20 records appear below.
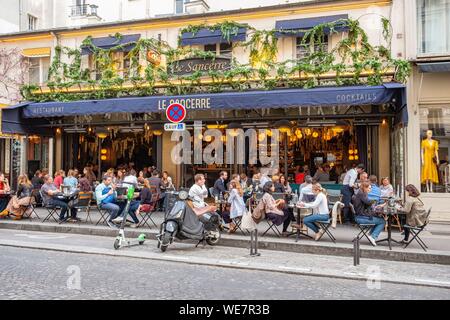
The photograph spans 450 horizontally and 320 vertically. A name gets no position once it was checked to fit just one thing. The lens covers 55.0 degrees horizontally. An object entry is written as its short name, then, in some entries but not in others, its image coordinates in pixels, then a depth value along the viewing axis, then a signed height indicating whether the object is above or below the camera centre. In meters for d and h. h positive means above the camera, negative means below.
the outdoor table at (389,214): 9.02 -1.02
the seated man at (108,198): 11.41 -0.82
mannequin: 12.56 +0.12
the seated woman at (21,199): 12.90 -0.91
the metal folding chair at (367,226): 9.30 -1.33
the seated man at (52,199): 12.30 -0.90
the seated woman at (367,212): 9.30 -1.00
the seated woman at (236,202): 10.55 -0.87
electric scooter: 9.12 -1.58
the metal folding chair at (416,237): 8.80 -1.46
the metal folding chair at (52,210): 12.68 -1.29
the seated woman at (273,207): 9.88 -0.94
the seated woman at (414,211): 8.84 -0.93
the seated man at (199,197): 9.41 -0.65
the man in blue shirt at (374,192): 10.51 -0.65
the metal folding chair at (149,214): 11.92 -1.41
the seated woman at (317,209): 9.44 -0.94
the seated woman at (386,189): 11.54 -0.63
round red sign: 11.09 +1.40
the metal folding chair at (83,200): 12.13 -0.91
